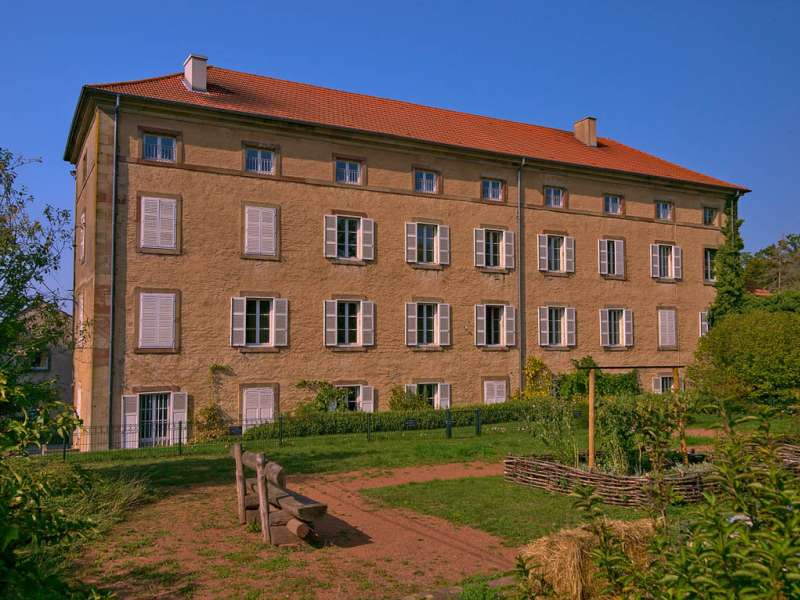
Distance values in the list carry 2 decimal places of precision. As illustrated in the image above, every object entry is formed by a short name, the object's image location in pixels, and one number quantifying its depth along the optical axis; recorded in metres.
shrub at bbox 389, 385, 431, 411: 21.91
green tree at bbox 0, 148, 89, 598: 2.80
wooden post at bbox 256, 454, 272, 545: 7.91
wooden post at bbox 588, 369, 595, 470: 10.45
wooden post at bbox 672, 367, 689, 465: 9.32
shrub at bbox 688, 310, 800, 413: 22.41
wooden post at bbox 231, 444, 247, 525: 8.74
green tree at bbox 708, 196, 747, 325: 29.34
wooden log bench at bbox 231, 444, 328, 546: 7.61
